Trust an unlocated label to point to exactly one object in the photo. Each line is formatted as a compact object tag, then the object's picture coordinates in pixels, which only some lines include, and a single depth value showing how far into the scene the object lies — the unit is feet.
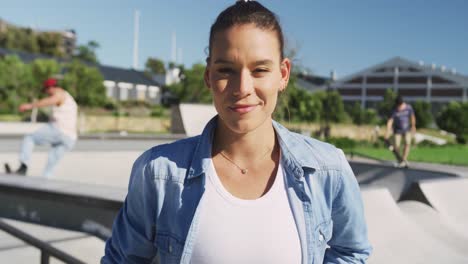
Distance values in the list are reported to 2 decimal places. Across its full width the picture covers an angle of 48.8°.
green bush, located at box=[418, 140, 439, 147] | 116.94
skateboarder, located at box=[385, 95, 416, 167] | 40.29
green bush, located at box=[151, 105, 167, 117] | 156.63
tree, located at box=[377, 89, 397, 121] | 205.66
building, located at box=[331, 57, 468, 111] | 278.24
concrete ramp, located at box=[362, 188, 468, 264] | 15.83
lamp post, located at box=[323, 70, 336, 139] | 120.67
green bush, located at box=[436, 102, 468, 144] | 173.06
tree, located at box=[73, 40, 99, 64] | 344.39
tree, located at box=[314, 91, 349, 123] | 198.04
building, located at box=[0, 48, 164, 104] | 256.32
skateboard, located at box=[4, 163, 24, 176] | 28.56
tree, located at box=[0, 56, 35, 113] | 147.95
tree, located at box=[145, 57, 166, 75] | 378.12
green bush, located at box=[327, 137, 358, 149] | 94.29
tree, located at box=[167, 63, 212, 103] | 203.21
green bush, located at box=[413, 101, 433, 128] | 208.44
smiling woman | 5.00
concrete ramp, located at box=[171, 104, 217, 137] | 63.88
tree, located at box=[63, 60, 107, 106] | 168.66
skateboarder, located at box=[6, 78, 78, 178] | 25.86
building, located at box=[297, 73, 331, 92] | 325.62
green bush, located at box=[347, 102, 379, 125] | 195.96
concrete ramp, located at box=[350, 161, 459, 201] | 26.37
